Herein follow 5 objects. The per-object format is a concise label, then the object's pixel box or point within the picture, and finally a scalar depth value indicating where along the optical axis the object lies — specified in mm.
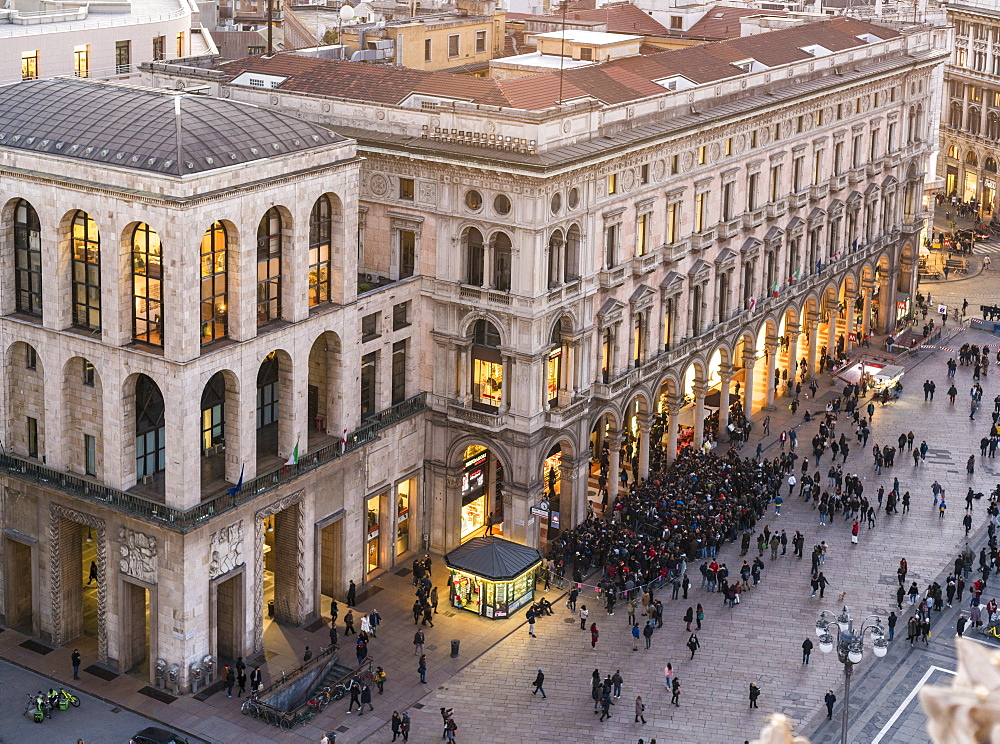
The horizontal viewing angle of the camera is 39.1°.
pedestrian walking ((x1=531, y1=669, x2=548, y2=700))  59219
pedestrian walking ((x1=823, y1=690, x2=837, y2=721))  57938
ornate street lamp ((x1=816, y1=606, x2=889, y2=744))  45375
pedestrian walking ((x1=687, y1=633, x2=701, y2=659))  62844
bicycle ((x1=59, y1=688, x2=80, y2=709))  57250
